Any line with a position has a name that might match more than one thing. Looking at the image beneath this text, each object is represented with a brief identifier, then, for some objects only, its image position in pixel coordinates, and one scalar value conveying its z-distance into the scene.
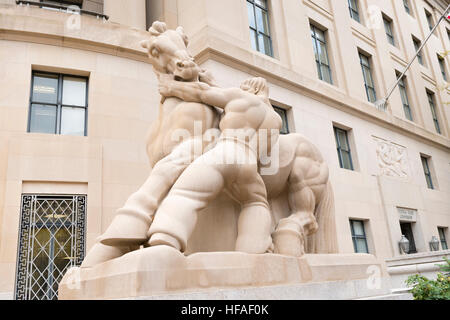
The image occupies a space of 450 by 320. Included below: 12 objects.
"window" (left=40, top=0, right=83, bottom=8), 12.62
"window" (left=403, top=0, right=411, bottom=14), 23.25
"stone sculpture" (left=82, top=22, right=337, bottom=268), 3.01
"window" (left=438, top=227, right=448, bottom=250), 18.53
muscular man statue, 2.96
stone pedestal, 2.59
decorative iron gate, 8.63
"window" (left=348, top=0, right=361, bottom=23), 18.89
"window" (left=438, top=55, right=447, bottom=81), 24.70
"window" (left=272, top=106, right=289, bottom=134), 13.35
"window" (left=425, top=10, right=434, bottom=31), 25.09
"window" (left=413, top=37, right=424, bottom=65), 23.03
